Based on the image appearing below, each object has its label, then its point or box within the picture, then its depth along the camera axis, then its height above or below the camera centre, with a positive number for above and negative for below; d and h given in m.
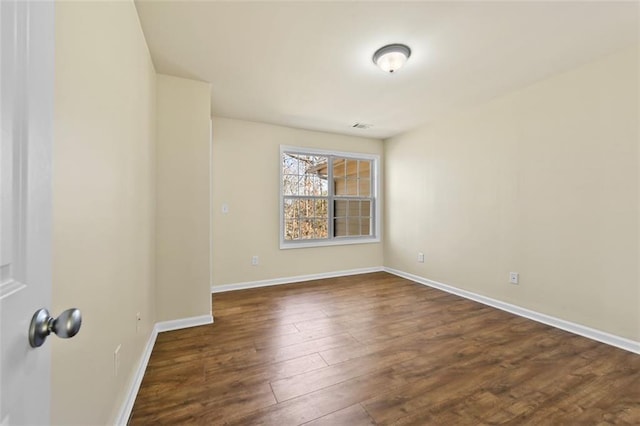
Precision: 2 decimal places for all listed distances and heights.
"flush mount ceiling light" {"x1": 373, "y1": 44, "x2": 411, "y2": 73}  2.08 +1.26
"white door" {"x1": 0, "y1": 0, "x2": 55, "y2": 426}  0.42 +0.02
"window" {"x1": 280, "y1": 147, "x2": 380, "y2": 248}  4.20 +0.25
